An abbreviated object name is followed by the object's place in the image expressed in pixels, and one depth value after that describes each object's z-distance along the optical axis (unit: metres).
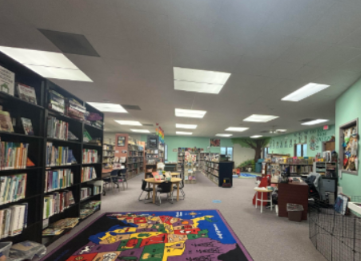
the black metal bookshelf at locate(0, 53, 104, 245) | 2.50
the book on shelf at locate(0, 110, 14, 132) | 2.23
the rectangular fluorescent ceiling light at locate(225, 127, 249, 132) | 11.89
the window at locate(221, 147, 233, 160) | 18.67
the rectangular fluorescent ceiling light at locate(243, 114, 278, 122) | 8.36
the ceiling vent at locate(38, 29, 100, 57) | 3.01
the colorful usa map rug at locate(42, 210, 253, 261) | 2.68
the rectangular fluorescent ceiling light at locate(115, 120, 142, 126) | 10.84
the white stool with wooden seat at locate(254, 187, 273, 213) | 5.04
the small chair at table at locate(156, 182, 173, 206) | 5.52
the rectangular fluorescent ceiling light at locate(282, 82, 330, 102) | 4.81
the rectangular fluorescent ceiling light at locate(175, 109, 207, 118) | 7.87
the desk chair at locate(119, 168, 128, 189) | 7.67
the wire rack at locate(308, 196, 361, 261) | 2.83
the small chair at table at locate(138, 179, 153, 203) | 5.71
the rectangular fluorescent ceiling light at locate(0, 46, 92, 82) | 3.73
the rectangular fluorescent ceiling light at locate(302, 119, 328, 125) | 8.77
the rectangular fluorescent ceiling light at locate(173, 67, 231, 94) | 4.29
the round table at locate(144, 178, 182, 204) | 5.52
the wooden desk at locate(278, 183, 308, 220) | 4.50
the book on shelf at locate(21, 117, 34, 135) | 2.58
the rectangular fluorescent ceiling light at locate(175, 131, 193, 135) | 14.99
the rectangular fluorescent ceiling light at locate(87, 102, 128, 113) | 7.19
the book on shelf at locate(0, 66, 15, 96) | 2.18
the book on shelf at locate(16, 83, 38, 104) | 2.49
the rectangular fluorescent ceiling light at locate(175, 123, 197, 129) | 11.31
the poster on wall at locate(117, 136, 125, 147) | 10.52
